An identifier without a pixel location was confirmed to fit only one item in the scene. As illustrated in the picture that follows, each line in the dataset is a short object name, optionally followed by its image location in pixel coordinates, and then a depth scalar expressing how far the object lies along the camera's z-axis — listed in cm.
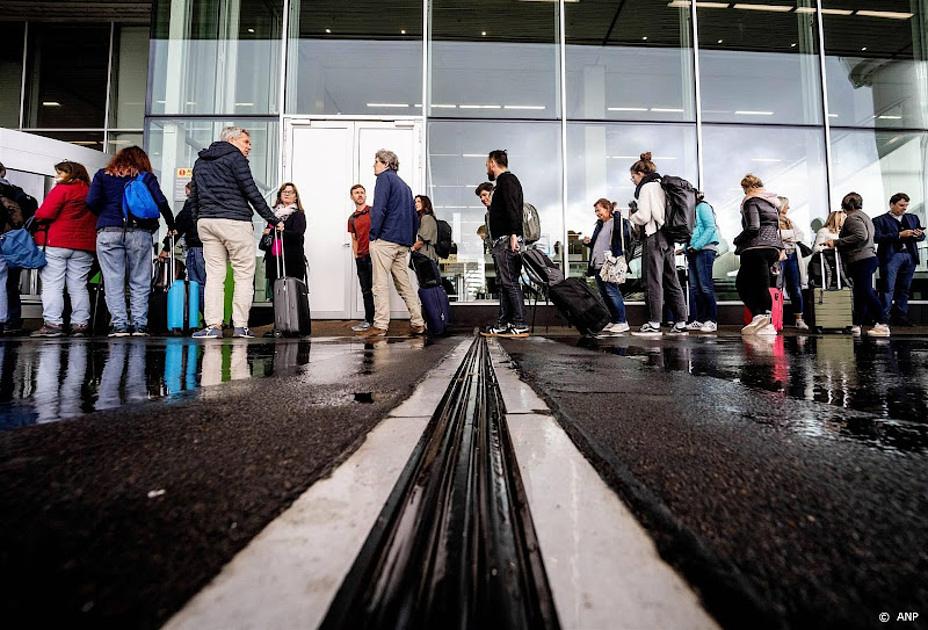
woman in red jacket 526
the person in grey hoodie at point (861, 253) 584
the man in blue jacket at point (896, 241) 648
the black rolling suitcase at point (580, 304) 495
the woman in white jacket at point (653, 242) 520
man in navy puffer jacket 448
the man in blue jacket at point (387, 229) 516
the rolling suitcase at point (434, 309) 591
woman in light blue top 618
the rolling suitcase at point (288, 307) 491
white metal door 849
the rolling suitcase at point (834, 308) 623
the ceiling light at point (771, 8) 1037
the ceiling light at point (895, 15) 1080
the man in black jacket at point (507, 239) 500
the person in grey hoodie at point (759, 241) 490
